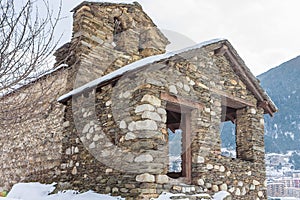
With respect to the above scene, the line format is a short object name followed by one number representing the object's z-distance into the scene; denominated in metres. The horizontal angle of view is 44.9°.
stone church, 5.22
